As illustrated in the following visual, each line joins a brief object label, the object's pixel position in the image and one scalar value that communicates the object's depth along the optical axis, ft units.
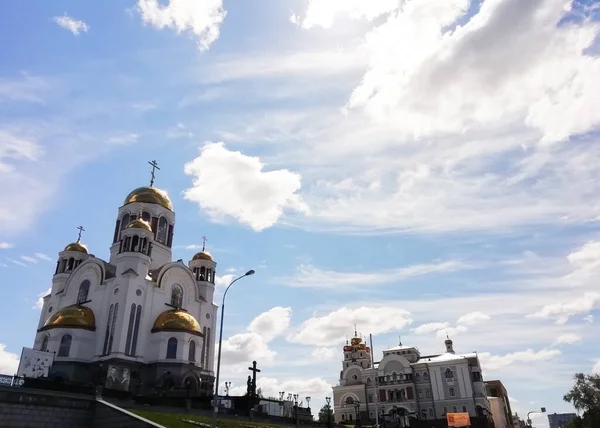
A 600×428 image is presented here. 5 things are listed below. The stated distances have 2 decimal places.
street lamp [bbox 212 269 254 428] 62.97
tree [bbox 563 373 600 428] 177.76
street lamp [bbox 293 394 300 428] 102.77
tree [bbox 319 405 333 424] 288.86
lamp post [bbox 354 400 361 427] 190.70
